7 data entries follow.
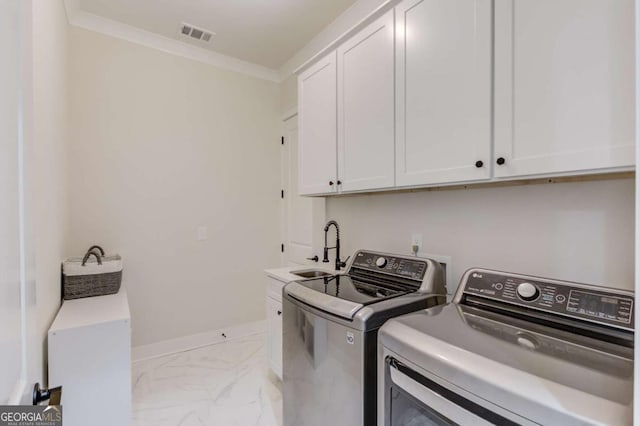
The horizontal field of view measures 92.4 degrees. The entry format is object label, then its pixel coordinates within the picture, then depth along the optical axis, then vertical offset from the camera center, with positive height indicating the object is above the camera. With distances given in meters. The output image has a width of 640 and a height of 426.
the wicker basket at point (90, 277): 2.01 -0.45
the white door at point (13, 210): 0.53 +0.00
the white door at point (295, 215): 2.84 -0.05
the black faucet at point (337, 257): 2.25 -0.35
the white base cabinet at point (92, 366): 1.52 -0.80
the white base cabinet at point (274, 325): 2.17 -0.84
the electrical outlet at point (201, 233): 2.99 -0.23
